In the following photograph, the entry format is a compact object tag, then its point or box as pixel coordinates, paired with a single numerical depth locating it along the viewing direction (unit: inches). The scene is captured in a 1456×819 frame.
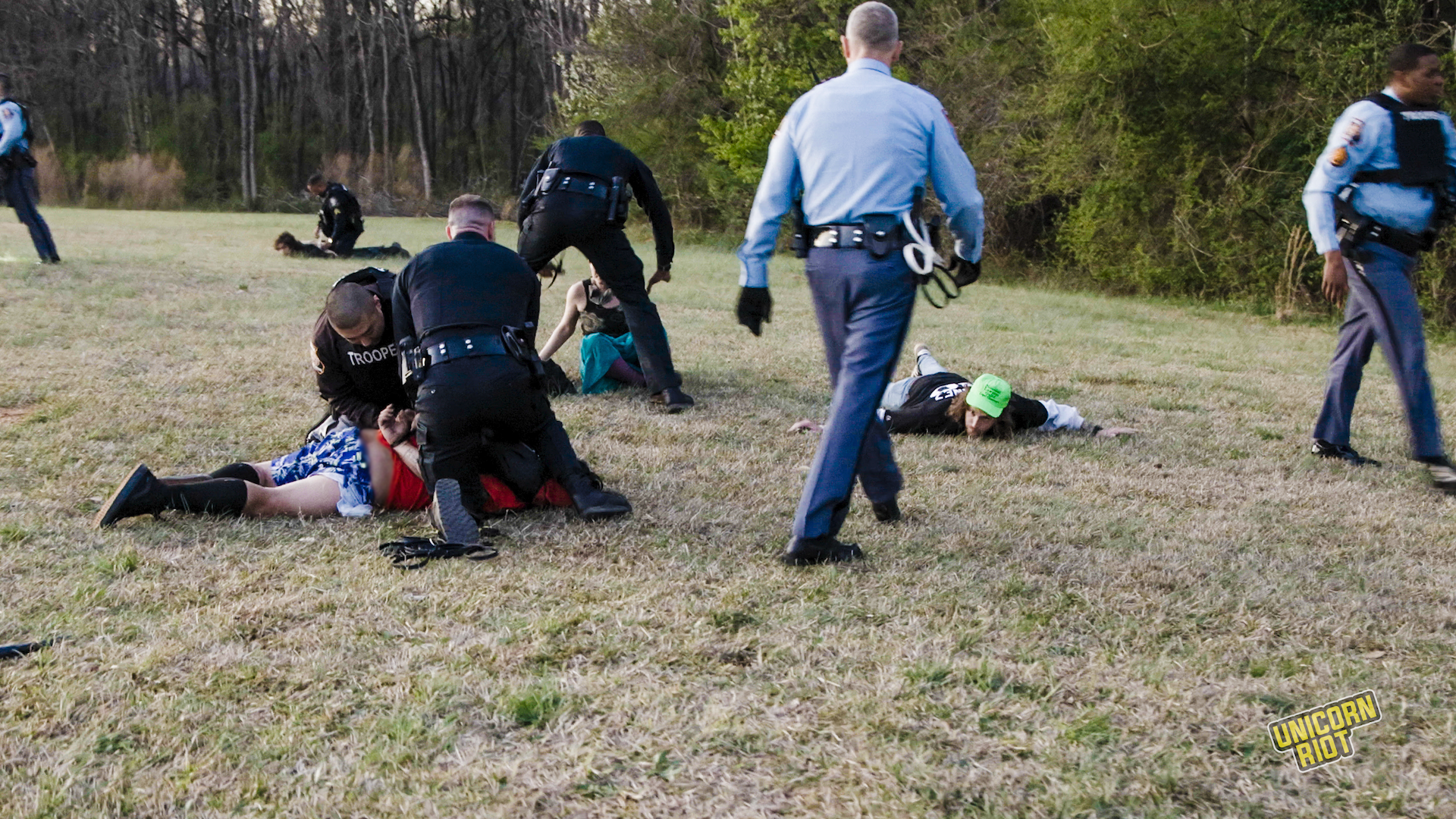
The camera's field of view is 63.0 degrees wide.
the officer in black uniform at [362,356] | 184.4
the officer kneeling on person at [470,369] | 172.9
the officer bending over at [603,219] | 273.3
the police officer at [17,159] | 469.7
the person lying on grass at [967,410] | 249.3
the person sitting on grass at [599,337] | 299.4
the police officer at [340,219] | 677.9
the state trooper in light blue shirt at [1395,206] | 212.5
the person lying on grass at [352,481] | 180.2
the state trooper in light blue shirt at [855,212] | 157.8
